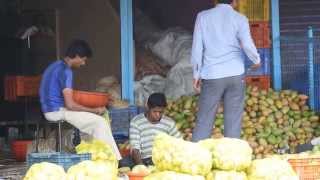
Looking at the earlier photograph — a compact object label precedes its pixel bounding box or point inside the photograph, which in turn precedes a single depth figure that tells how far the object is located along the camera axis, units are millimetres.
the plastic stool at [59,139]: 10619
